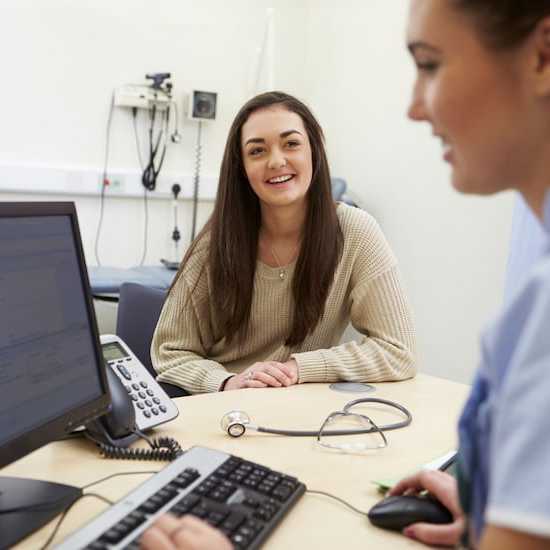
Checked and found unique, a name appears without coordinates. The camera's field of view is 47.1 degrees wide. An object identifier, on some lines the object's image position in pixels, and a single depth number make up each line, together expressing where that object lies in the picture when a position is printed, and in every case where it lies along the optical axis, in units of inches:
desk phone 41.4
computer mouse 29.5
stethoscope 41.6
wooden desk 29.5
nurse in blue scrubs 15.9
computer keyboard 26.1
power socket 119.0
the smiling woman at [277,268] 63.2
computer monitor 29.2
